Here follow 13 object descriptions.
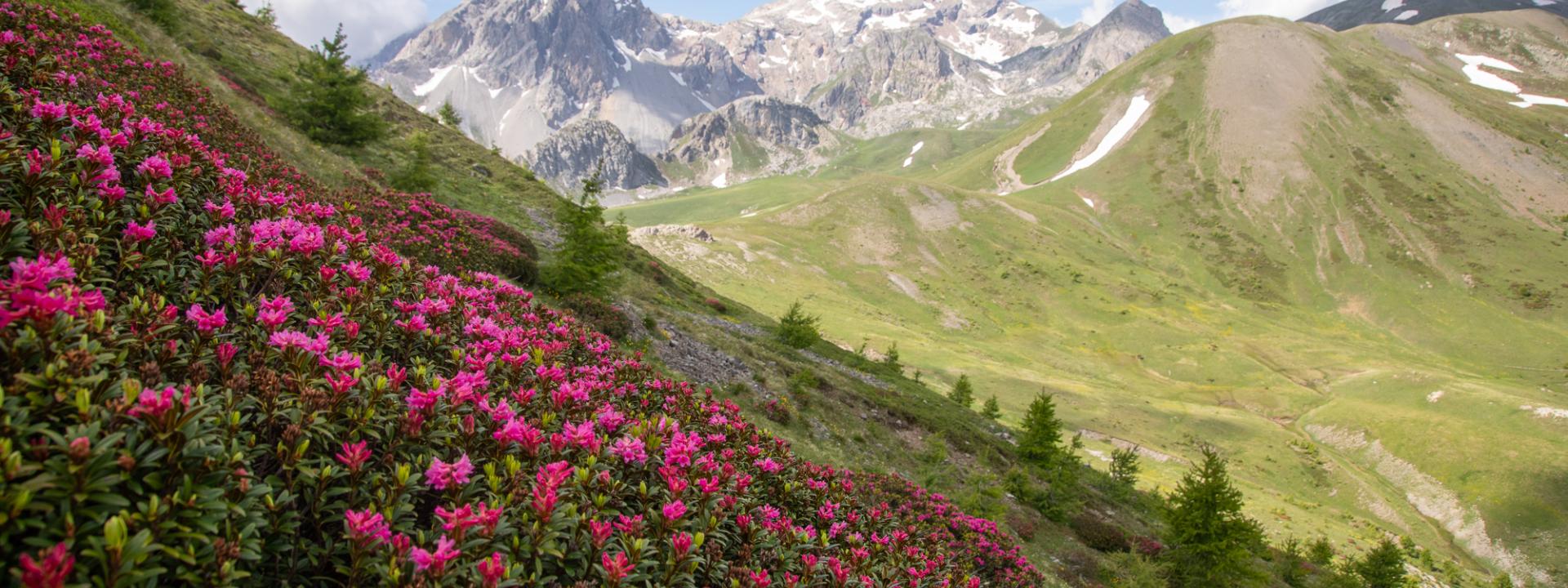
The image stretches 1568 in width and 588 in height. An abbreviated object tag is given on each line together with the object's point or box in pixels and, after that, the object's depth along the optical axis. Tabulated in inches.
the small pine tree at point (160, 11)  865.5
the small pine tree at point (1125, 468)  1238.9
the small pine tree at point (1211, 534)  696.4
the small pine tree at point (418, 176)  908.6
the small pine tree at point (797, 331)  1374.3
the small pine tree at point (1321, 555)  1214.3
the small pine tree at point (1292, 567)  1018.1
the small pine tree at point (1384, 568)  1142.3
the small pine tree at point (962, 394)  1642.5
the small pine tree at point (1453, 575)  1578.5
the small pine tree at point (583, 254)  764.0
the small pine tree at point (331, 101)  985.5
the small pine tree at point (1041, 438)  1060.5
